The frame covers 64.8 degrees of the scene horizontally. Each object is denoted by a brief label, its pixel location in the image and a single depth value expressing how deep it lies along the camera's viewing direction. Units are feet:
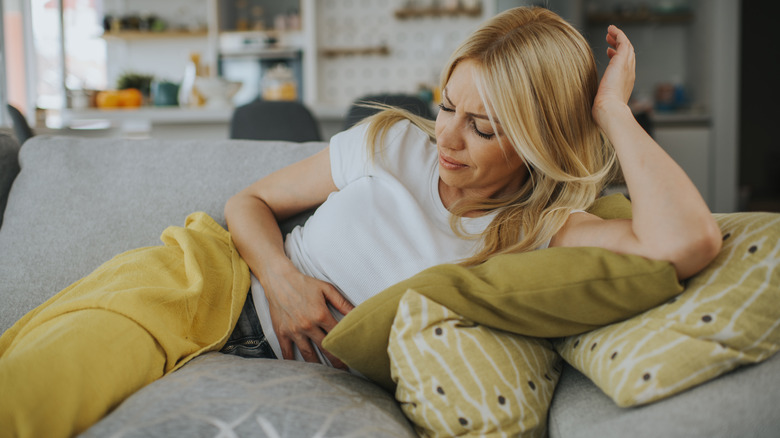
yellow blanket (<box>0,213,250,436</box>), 2.45
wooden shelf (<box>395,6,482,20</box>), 19.94
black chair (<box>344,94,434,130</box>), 6.62
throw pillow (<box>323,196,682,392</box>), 2.76
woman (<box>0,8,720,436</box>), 3.47
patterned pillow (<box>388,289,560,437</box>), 2.66
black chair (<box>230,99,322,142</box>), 8.68
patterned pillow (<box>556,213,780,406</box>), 2.54
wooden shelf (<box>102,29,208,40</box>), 20.99
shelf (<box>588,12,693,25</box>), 17.22
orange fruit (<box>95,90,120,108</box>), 12.92
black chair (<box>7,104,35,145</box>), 7.77
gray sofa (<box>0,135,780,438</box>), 2.41
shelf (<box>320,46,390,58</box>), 20.57
